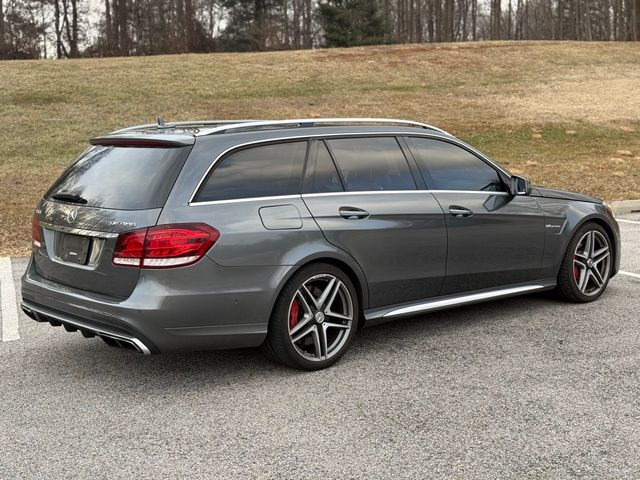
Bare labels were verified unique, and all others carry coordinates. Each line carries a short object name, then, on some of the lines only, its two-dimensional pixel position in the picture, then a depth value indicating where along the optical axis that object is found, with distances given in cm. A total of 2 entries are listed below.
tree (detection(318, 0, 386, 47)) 4534
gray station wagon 429
